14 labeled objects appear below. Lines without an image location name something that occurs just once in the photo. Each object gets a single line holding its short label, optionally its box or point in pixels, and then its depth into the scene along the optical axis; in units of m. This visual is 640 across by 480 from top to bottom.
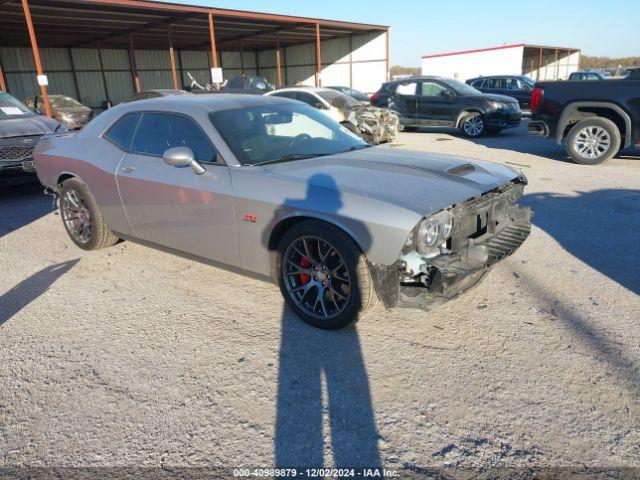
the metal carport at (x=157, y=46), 18.38
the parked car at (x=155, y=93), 15.09
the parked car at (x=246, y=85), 16.47
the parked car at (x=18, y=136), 7.21
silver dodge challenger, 2.98
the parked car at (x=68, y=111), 15.83
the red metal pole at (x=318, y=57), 22.58
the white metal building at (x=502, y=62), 32.97
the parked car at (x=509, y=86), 19.30
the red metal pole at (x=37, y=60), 13.98
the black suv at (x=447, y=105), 13.45
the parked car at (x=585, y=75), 23.85
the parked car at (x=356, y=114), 12.34
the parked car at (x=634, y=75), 8.84
